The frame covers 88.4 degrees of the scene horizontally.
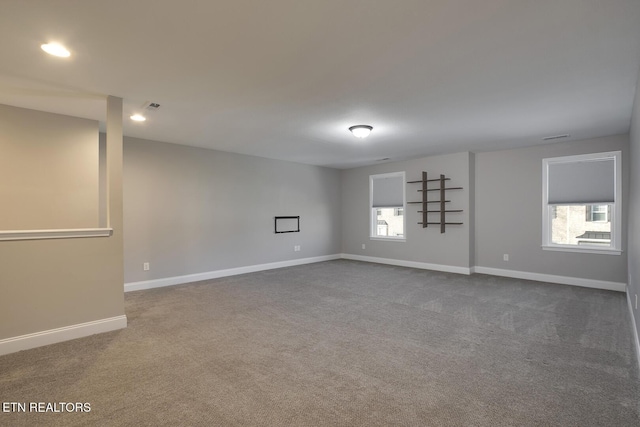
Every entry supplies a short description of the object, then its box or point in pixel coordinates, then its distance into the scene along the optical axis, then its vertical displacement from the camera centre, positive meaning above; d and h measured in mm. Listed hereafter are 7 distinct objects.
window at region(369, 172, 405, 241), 7562 +135
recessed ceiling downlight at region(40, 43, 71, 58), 2383 +1205
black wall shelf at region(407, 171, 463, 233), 6562 +203
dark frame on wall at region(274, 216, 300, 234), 7105 -276
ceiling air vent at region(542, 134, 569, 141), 5020 +1162
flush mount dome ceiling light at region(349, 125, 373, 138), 4422 +1110
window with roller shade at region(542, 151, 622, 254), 5043 +144
